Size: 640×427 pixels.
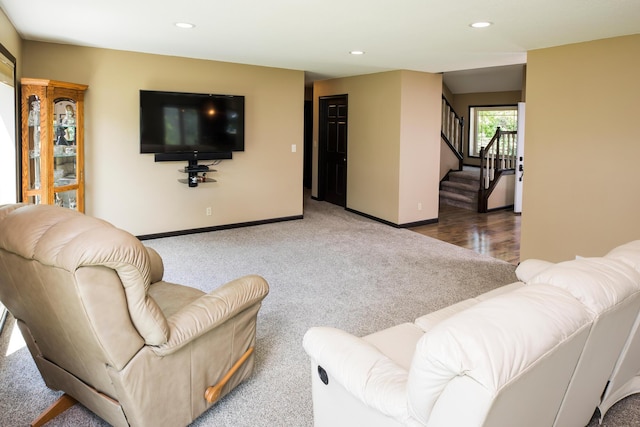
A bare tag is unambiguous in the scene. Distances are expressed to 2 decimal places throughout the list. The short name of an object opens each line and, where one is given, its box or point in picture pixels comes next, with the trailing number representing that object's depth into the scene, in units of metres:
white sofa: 1.09
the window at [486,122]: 10.00
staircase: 8.42
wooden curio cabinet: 4.11
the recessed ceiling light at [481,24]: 3.54
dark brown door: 7.89
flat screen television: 5.46
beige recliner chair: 1.60
